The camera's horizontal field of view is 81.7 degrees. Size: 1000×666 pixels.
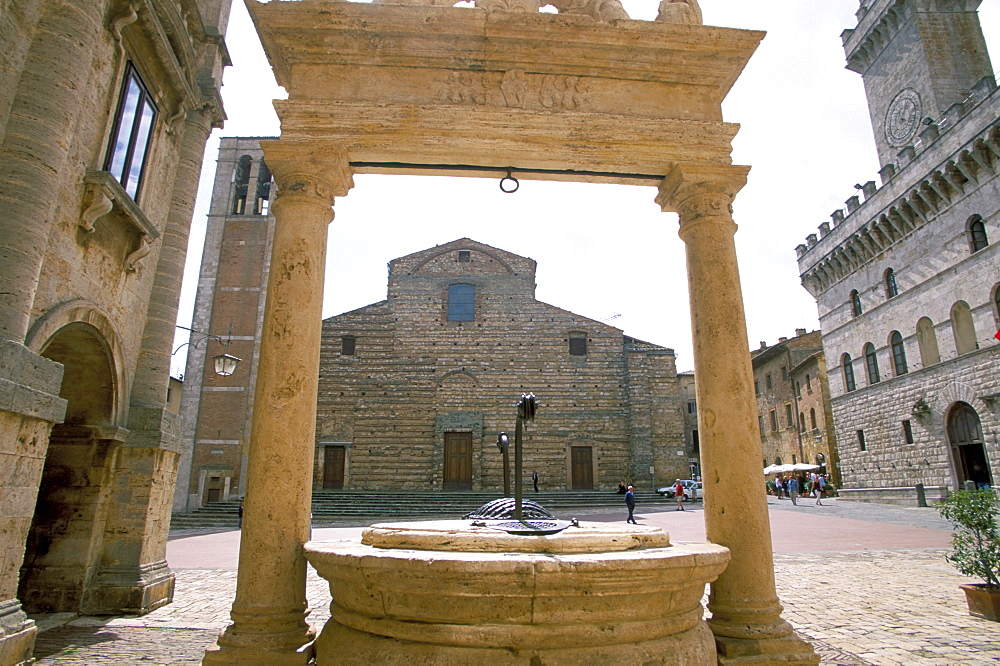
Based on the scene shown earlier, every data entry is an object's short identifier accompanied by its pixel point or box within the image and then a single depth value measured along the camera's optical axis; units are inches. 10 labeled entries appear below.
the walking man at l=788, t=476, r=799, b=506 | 1019.3
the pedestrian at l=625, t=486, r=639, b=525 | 707.4
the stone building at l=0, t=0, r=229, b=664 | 203.0
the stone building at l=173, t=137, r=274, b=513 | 949.8
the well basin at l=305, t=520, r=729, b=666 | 118.9
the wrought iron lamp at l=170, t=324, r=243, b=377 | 509.4
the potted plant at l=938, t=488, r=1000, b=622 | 247.1
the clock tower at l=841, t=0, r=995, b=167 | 919.0
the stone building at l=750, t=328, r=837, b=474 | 1282.0
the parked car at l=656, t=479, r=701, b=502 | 1103.6
